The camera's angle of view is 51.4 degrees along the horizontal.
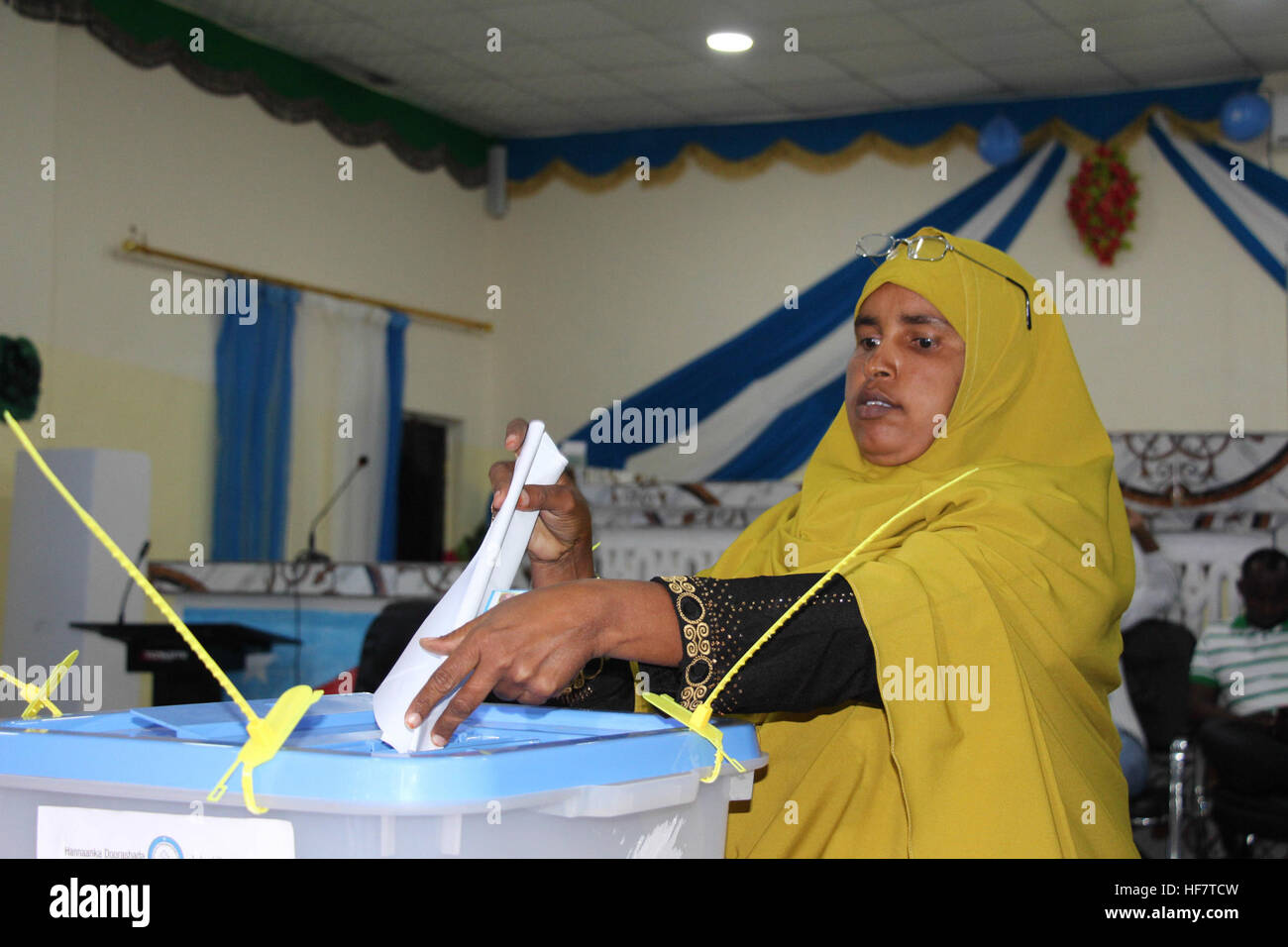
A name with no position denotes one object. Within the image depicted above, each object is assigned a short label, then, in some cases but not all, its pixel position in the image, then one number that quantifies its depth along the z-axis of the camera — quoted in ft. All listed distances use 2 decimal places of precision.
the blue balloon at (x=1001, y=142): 21.56
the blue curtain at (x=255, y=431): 19.39
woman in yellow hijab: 2.86
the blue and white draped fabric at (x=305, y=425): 19.57
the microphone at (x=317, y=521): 16.78
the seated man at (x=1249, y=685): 11.62
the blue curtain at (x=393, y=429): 22.32
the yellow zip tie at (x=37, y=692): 2.80
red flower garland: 21.21
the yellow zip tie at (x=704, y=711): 2.57
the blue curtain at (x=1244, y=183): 20.22
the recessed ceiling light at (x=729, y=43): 19.79
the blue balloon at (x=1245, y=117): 19.92
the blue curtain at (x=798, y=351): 21.91
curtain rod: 18.01
